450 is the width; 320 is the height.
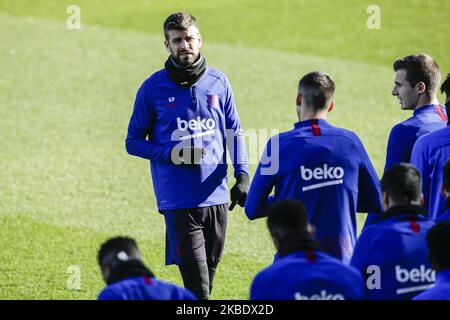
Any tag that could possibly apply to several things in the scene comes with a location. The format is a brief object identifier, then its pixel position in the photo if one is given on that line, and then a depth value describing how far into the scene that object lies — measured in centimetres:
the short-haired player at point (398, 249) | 902
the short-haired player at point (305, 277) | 827
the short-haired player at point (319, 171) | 1030
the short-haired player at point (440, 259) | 834
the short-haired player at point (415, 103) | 1220
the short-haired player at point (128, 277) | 837
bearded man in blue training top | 1231
